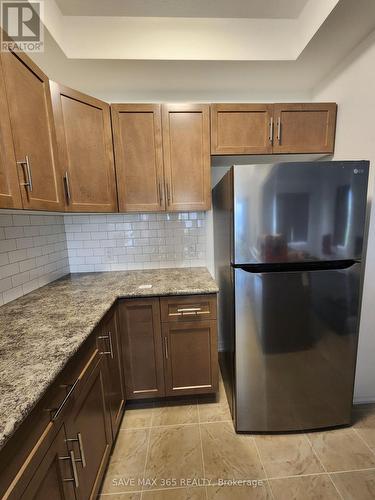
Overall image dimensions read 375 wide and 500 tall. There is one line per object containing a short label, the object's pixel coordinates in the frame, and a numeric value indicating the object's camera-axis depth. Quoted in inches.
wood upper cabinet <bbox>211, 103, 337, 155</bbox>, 64.4
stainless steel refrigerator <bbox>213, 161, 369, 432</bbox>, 46.7
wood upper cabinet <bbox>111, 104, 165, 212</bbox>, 63.6
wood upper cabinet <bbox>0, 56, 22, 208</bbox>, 35.4
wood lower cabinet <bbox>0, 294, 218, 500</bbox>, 24.6
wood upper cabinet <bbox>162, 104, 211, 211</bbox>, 64.2
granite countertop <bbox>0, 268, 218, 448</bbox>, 24.6
